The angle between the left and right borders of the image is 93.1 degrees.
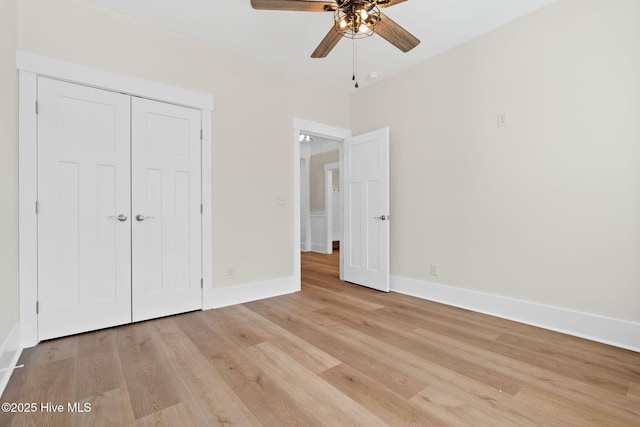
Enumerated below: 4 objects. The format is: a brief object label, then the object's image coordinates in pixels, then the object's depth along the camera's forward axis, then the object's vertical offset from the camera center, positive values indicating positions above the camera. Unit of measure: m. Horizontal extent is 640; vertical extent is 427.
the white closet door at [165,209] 2.64 +0.05
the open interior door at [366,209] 3.61 +0.06
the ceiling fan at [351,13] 1.88 +1.28
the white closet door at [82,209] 2.26 +0.05
